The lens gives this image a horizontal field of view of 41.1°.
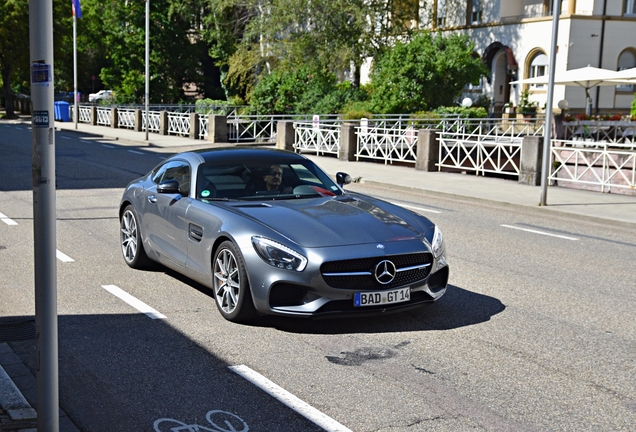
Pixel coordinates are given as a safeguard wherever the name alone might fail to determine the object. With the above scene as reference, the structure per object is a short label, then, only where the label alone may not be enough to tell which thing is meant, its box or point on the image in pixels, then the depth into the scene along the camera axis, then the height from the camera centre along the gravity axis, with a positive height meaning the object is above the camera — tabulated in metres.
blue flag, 40.16 +3.74
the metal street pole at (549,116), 16.62 -0.28
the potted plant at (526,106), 47.26 -0.27
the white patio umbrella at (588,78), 28.78 +0.85
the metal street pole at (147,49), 36.03 +1.71
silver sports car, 6.91 -1.25
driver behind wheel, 8.41 -0.86
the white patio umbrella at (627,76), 27.69 +0.91
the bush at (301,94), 39.22 +0.00
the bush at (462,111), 35.97 -0.53
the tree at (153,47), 57.03 +2.87
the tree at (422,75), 36.78 +1.00
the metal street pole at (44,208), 4.04 -0.60
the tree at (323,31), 41.91 +3.20
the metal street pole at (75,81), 45.97 +0.29
